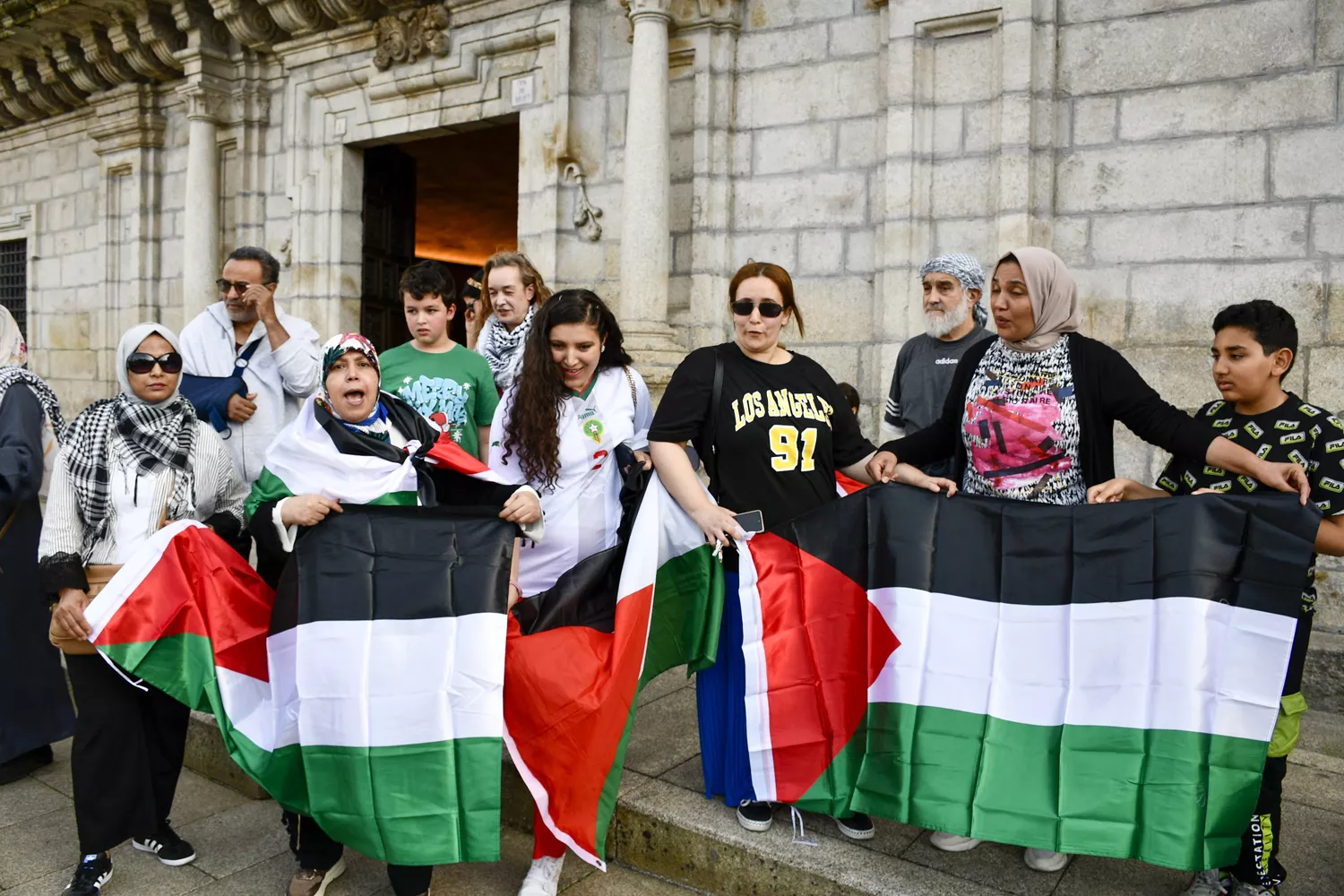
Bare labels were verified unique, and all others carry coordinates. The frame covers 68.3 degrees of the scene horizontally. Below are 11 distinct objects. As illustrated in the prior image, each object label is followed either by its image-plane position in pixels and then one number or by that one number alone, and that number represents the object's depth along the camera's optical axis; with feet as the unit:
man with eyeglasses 14.01
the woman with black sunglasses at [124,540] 10.59
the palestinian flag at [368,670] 9.68
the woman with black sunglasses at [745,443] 10.75
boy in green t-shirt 13.07
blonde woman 14.76
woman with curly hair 11.26
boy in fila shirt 9.14
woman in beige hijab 10.09
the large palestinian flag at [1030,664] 8.99
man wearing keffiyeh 14.56
